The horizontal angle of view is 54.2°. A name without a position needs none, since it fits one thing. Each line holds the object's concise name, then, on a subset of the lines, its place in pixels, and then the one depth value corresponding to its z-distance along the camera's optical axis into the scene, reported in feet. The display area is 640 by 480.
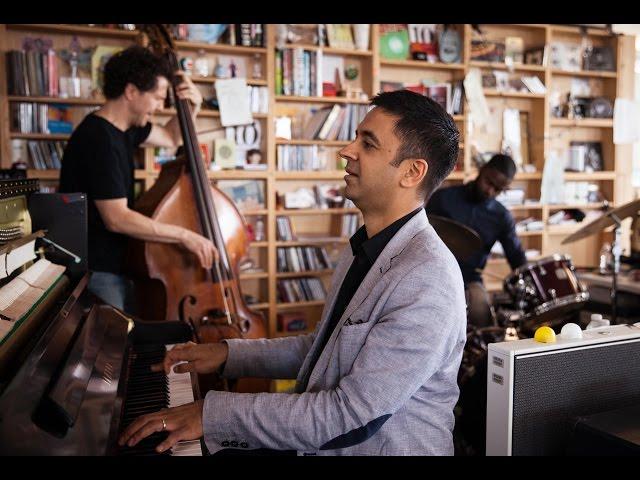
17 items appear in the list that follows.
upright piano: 3.29
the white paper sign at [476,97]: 16.65
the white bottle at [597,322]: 5.85
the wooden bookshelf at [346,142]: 13.34
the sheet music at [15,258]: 4.60
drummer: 12.19
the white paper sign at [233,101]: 14.28
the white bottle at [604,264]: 13.02
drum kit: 9.59
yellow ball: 5.07
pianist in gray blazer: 3.89
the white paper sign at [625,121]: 18.12
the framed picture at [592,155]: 18.79
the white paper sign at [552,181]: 17.88
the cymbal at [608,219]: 10.50
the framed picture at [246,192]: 15.03
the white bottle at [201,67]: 14.25
